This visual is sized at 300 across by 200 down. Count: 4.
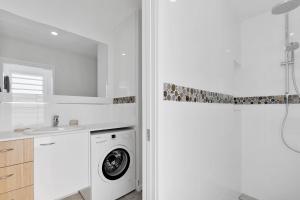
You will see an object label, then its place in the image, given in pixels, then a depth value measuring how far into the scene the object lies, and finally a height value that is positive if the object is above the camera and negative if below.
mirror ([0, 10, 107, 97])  1.70 +0.48
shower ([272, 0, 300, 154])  1.77 +0.37
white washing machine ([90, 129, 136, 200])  1.78 -0.76
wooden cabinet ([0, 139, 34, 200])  1.24 -0.55
